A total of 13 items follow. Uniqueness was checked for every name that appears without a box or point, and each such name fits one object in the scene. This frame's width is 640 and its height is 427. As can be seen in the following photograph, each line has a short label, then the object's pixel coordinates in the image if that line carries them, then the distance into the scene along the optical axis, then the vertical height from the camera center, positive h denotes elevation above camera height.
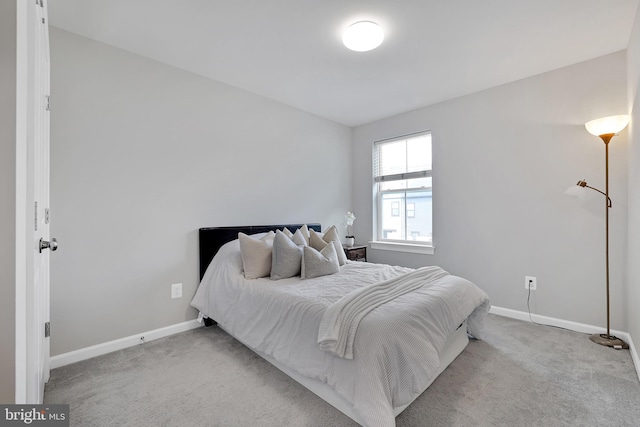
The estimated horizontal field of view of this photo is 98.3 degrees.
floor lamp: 2.31 +0.64
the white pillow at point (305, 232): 2.99 -0.20
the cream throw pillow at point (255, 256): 2.46 -0.39
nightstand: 3.95 -0.57
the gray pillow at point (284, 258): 2.44 -0.40
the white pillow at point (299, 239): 2.78 -0.26
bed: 1.39 -0.71
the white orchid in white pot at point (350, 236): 4.21 -0.35
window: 3.82 +0.36
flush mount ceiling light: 2.12 +1.41
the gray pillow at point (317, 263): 2.44 -0.45
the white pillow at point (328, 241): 2.90 -0.29
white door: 0.89 +0.11
